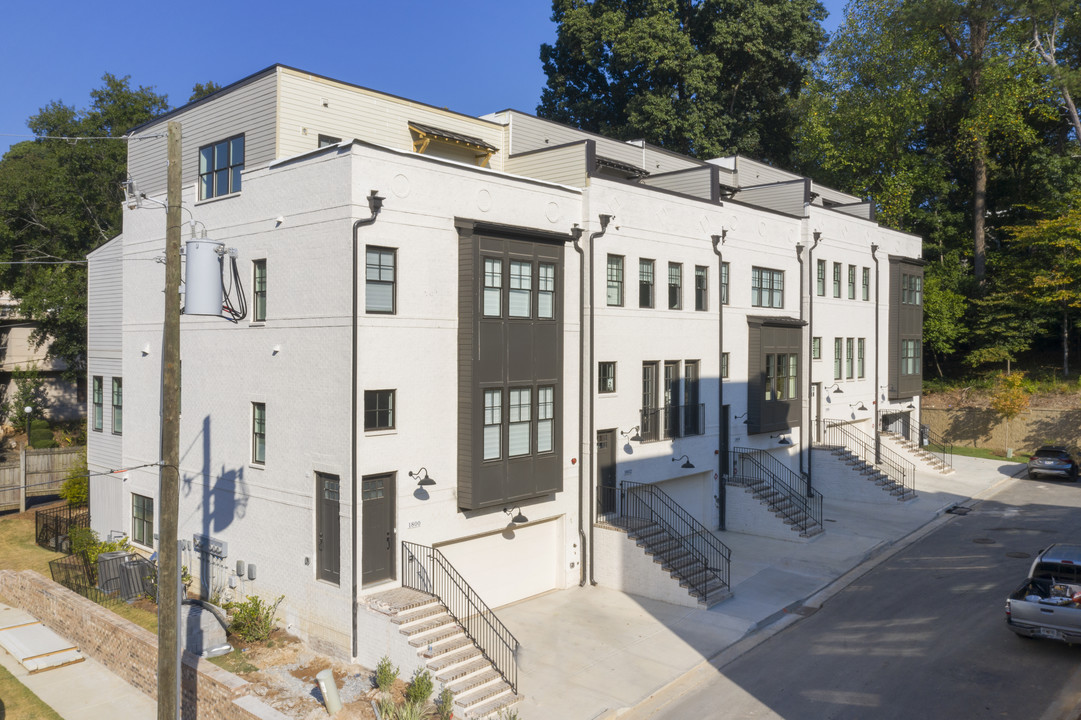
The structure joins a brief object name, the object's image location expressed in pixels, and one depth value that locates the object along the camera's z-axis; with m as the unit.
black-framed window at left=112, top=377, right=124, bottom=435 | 23.92
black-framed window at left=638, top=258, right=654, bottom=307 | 22.77
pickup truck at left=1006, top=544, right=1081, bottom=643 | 14.68
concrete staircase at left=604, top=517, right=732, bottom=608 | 19.03
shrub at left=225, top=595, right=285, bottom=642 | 16.70
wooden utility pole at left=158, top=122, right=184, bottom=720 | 11.38
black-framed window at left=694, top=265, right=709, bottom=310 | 25.02
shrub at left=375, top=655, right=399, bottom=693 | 13.98
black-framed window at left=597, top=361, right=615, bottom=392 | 21.55
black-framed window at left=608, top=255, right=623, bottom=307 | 21.78
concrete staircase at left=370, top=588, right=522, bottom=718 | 13.78
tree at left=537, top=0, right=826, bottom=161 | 48.38
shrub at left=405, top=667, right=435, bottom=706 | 13.48
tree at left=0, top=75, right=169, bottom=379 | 39.59
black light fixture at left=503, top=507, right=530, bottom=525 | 18.90
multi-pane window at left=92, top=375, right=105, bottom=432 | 24.75
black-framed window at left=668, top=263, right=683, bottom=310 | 23.89
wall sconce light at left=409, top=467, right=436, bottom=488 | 16.58
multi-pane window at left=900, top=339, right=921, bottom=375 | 37.25
